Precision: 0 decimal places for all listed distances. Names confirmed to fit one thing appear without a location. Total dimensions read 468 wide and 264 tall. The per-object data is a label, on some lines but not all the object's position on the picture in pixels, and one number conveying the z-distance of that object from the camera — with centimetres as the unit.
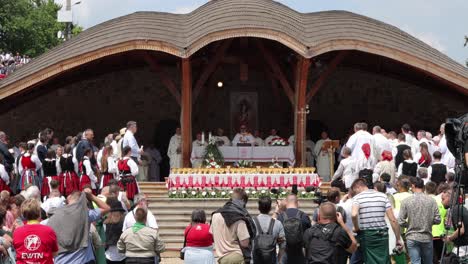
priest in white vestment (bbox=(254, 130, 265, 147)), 2644
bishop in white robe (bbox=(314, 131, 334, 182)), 2645
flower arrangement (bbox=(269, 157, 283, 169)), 2500
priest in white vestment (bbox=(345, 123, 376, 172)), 2062
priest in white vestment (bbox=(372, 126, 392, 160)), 2091
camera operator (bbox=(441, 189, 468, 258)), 1142
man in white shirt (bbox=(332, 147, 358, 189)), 2012
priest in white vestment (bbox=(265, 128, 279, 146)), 2618
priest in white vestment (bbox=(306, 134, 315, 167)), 2733
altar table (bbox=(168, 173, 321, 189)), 2319
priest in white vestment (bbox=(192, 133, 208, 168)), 2517
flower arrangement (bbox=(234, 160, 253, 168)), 2520
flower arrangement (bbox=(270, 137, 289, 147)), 2581
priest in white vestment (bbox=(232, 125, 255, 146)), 2625
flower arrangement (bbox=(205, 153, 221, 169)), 2448
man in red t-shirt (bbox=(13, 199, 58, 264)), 1073
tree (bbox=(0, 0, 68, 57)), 6888
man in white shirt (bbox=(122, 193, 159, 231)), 1321
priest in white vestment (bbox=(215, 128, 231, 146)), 2598
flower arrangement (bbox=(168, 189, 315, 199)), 2256
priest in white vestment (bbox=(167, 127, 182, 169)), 2695
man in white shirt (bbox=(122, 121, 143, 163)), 2098
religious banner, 2959
